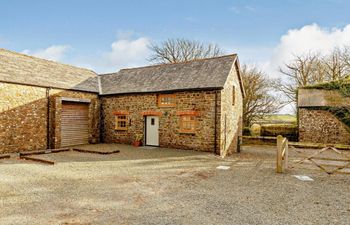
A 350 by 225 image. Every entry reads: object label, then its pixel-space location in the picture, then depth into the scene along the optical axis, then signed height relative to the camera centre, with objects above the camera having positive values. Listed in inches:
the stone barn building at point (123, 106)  517.0 +34.0
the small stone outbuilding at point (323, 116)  730.8 +11.8
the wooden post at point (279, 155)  364.2 -58.7
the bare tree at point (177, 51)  1301.7 +400.2
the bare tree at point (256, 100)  997.9 +86.8
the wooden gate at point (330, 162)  359.2 -93.8
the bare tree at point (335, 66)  1007.6 +253.3
